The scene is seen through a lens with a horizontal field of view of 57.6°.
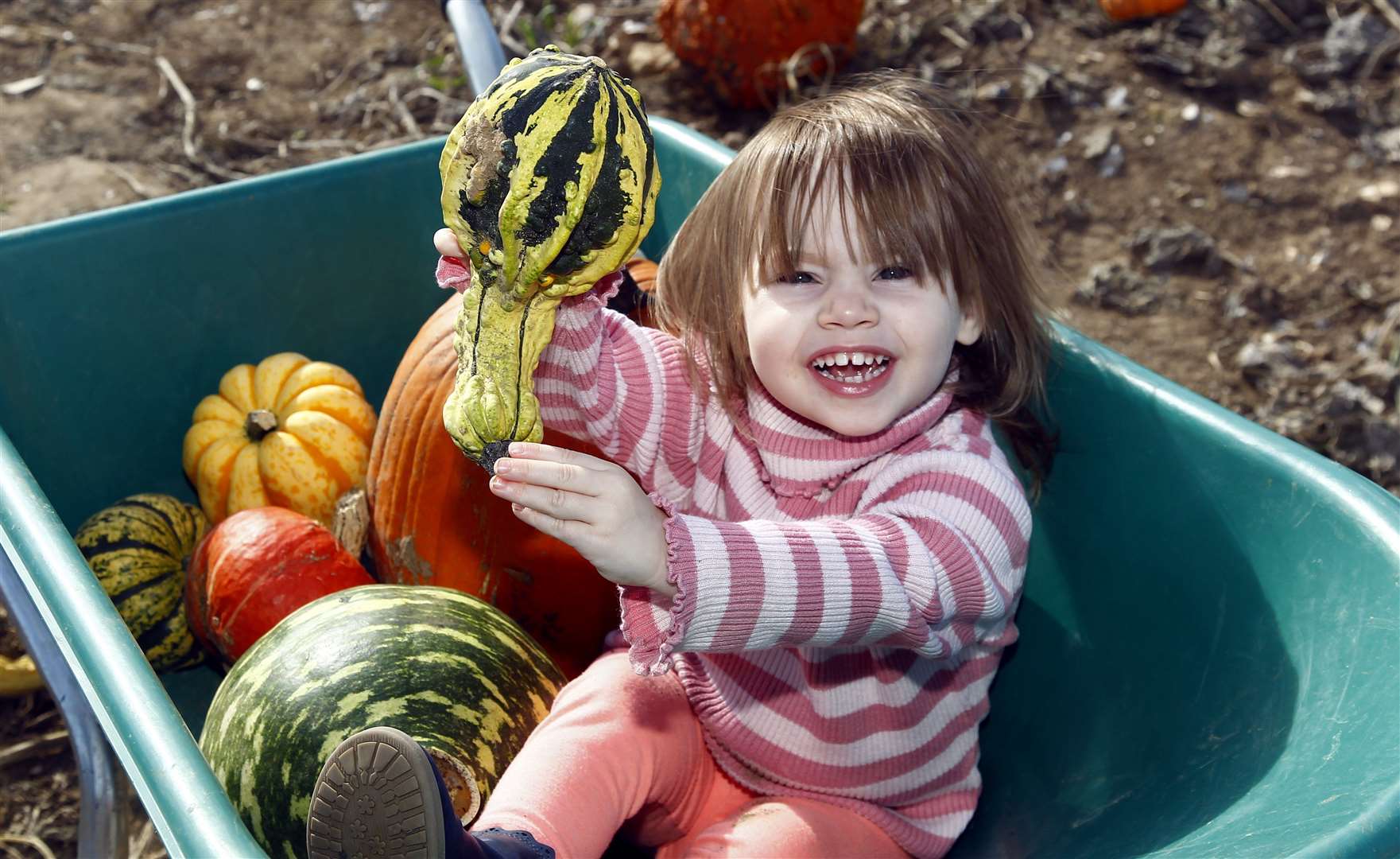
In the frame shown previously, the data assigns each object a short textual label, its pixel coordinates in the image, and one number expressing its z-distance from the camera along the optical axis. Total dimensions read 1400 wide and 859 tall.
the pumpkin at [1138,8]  4.09
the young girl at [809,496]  1.34
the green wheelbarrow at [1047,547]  1.24
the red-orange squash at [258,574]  1.95
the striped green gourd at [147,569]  2.05
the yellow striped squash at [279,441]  2.18
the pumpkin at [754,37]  3.86
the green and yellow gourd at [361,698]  1.57
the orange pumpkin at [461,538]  2.02
